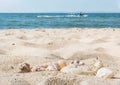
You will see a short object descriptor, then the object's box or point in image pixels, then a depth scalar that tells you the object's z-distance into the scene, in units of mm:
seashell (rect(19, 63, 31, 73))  2947
